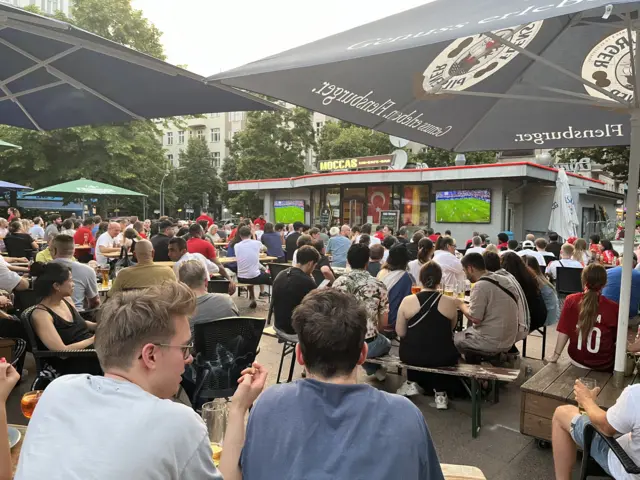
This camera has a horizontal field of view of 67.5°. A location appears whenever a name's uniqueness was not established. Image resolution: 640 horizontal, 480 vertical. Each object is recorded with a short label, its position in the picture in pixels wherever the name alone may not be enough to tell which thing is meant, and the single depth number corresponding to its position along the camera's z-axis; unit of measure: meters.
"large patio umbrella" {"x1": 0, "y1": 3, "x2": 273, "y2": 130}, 2.83
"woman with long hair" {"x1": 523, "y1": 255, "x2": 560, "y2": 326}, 5.84
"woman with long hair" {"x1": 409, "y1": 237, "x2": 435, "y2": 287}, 6.69
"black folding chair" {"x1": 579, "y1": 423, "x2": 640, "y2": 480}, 2.33
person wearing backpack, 4.76
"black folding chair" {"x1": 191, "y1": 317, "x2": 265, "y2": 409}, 3.59
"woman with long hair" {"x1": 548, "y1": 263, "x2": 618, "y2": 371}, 3.92
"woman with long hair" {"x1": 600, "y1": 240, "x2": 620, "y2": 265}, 9.80
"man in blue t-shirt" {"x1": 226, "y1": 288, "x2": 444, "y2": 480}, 1.37
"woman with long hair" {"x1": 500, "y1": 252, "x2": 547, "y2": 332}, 5.55
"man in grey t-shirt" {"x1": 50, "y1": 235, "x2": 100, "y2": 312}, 5.38
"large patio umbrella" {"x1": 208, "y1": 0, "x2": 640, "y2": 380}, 2.21
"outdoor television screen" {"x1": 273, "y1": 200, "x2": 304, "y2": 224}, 24.34
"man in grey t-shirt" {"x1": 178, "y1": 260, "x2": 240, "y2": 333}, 3.95
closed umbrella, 14.40
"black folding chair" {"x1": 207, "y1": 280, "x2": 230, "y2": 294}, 6.01
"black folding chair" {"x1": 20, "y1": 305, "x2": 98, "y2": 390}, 3.48
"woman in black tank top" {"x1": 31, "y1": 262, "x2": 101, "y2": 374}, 3.58
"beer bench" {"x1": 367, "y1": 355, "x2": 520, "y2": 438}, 4.00
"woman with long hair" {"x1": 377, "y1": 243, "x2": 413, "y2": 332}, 5.46
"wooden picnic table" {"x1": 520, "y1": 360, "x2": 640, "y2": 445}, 3.53
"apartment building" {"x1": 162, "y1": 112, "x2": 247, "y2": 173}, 57.94
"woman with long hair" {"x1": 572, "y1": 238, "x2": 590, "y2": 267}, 9.07
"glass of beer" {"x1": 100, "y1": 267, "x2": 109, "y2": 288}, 6.62
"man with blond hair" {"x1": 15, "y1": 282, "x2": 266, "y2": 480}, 1.18
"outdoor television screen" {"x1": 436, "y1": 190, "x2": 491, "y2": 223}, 18.28
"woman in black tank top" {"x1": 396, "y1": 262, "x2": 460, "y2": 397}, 4.35
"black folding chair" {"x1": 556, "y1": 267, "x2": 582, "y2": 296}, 7.91
